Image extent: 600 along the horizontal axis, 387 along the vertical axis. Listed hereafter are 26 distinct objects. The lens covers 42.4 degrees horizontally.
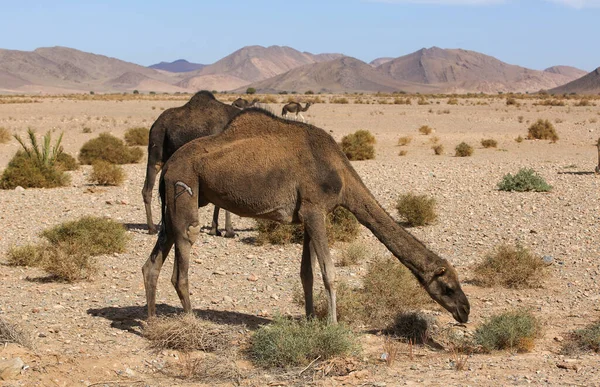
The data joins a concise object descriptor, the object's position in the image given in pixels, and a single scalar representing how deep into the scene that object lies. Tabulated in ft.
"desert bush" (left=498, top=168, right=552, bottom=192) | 57.11
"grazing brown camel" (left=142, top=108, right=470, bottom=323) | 26.66
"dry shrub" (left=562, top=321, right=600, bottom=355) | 26.53
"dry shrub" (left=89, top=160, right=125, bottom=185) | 64.69
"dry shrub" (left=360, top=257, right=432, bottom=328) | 30.42
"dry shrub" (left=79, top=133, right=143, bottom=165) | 81.83
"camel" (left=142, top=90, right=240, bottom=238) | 41.98
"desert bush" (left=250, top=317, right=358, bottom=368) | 25.08
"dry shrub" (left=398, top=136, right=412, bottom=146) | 101.24
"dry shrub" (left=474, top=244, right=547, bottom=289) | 35.76
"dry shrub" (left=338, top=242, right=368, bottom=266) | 40.06
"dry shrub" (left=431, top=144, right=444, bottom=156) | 91.20
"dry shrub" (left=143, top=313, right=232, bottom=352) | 26.53
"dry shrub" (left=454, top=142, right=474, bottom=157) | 88.38
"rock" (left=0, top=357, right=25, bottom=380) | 23.18
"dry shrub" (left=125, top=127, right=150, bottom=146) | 102.32
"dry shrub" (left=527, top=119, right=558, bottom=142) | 108.17
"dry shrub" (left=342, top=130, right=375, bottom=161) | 84.74
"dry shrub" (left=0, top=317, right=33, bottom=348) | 25.16
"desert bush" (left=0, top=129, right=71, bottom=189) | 63.26
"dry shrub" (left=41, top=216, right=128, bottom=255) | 40.47
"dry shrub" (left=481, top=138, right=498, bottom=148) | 98.63
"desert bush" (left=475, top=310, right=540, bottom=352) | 26.66
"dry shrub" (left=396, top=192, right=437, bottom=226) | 48.03
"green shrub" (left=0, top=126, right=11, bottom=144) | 101.55
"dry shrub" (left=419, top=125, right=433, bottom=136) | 118.83
